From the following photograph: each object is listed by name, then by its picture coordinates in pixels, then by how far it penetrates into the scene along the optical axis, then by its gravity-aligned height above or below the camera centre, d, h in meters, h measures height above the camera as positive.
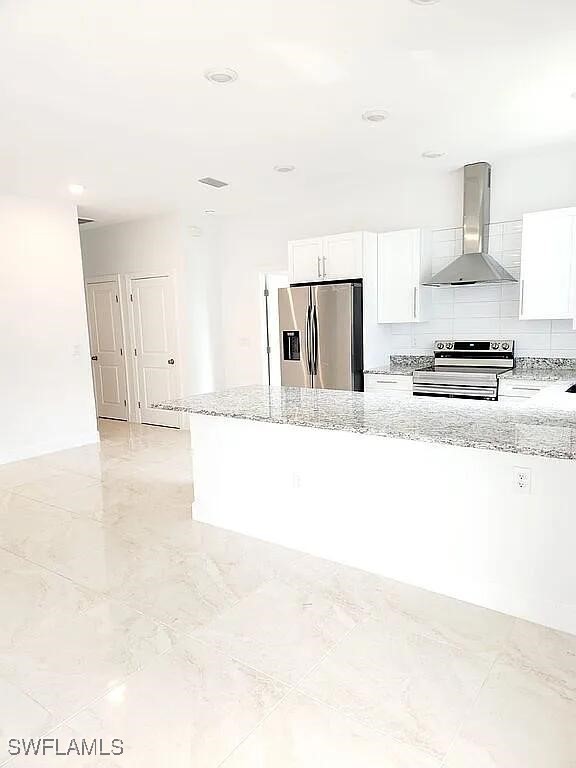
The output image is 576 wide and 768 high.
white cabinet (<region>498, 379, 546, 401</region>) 4.21 -0.70
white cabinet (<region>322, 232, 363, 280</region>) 5.05 +0.50
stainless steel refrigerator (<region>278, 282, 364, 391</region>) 5.04 -0.26
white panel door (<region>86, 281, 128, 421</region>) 7.13 -0.47
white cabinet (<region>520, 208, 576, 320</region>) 4.20 +0.29
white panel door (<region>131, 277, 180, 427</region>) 6.58 -0.40
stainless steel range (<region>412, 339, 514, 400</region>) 4.45 -0.60
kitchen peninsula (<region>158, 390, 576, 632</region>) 2.30 -0.93
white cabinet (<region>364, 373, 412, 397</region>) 4.86 -0.73
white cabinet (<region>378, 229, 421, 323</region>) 5.00 +0.29
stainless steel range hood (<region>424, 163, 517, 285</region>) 4.57 +0.59
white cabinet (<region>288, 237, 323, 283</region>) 5.31 +0.50
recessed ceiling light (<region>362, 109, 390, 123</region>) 3.38 +1.25
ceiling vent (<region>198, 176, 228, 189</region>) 4.89 +1.23
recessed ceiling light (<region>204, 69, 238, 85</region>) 2.78 +1.26
